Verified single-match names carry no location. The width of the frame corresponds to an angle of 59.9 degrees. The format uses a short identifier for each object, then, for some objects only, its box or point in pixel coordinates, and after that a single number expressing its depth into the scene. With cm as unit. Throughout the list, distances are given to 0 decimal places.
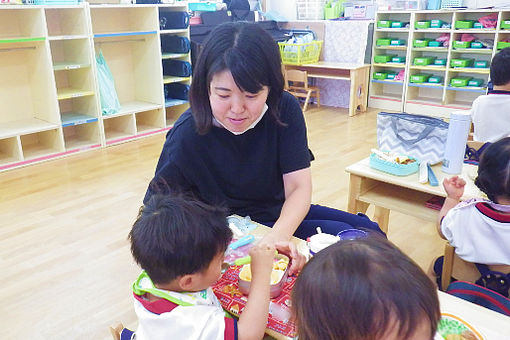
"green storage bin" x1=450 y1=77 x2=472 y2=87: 491
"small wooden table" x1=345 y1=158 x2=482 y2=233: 176
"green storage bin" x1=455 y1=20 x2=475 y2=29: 469
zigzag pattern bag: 190
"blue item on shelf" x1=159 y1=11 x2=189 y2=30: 455
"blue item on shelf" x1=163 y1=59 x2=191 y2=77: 468
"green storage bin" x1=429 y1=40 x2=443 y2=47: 502
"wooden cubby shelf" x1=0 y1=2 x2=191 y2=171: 370
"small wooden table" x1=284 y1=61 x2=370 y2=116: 527
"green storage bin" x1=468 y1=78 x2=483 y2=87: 486
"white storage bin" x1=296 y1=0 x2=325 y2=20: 576
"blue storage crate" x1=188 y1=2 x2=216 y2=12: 500
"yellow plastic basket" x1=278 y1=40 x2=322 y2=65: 546
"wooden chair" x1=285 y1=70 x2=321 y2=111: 546
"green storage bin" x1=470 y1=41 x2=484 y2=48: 472
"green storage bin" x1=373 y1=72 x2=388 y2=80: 555
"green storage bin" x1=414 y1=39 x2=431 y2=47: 509
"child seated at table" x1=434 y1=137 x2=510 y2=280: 127
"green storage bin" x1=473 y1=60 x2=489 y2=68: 479
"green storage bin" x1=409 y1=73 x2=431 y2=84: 526
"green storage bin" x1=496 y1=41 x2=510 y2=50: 449
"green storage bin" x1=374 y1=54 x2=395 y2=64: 544
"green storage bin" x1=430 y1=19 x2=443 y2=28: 493
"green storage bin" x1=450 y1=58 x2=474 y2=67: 487
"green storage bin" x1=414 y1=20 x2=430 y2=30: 499
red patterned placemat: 92
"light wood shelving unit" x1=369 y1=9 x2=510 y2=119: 478
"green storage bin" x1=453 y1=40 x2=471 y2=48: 477
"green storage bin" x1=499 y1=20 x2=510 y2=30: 443
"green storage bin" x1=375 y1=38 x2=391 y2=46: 539
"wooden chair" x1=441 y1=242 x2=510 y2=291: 140
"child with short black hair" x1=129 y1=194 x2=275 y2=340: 87
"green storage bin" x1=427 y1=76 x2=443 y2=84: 518
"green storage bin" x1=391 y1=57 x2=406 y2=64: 536
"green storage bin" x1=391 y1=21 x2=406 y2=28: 520
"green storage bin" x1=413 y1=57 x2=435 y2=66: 511
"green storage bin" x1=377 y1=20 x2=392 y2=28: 528
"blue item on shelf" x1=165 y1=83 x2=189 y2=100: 491
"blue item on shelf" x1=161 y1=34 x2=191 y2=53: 460
